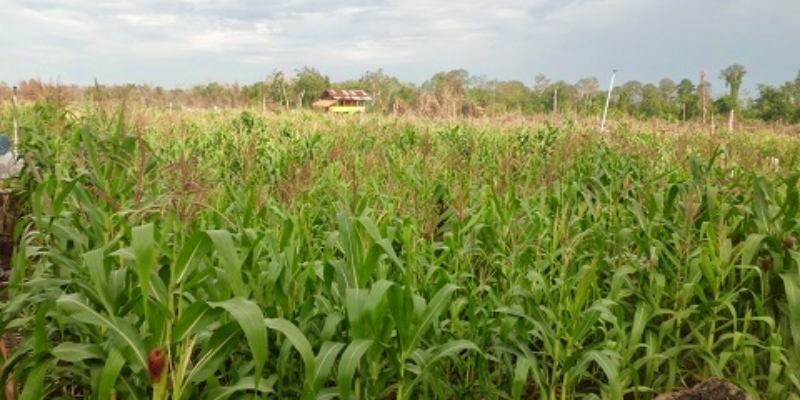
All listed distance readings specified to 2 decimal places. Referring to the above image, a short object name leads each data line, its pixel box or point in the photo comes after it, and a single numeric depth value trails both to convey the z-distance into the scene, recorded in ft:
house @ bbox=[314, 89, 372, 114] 116.98
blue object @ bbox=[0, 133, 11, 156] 13.46
